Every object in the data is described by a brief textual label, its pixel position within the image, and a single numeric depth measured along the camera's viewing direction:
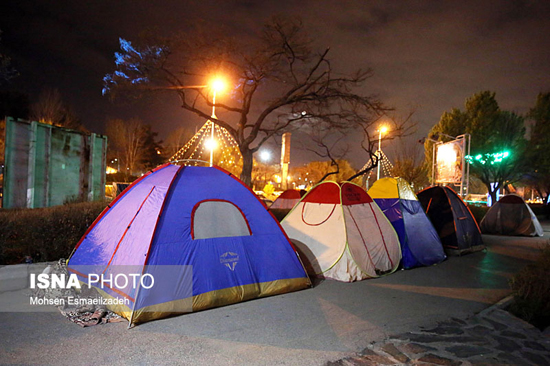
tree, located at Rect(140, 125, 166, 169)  42.03
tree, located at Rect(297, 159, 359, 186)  56.62
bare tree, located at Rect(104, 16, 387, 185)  12.70
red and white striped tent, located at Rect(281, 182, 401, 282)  6.86
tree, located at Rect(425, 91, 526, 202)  30.91
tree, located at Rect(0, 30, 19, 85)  10.19
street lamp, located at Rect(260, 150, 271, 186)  39.82
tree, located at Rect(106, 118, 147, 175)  38.34
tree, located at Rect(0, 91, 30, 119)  26.88
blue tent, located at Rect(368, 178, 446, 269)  8.41
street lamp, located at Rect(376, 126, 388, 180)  16.14
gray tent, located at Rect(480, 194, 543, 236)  15.91
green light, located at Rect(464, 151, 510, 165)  30.66
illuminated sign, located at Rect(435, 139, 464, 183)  23.14
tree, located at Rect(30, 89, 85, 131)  26.19
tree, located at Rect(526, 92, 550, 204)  29.91
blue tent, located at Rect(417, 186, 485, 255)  10.21
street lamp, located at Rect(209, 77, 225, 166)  13.44
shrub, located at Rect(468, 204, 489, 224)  18.57
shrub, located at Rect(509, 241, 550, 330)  5.06
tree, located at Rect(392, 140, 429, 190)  28.75
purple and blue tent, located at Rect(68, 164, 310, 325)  4.60
